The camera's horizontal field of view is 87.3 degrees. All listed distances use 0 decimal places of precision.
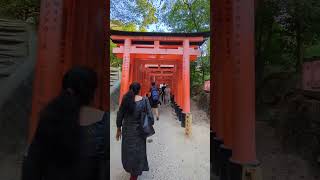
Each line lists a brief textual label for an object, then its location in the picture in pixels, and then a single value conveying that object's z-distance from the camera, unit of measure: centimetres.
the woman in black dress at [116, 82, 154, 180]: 238
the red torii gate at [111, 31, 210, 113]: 619
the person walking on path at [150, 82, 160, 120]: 597
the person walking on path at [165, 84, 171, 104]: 1062
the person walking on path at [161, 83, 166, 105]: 1059
